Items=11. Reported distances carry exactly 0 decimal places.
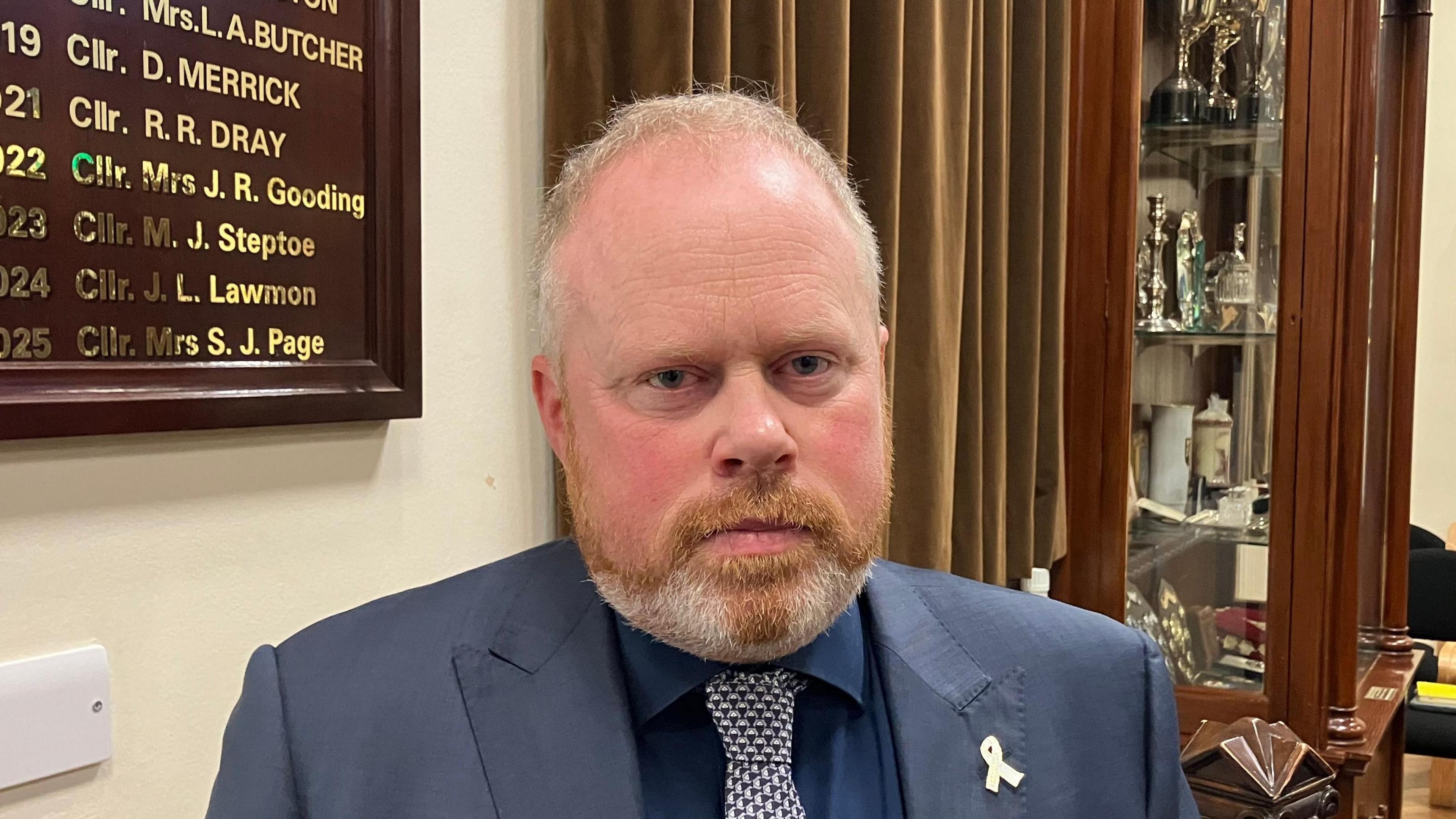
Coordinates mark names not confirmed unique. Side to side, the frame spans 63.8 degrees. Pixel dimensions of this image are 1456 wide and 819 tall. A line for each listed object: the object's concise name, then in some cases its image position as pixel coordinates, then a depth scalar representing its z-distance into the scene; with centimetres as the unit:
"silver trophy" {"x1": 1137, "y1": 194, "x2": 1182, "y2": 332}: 241
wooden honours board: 97
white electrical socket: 99
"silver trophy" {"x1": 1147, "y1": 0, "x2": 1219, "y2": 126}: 239
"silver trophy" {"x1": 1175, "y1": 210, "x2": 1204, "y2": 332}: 244
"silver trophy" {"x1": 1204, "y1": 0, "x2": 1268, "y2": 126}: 238
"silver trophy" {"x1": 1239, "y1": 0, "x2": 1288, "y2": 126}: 227
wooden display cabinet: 222
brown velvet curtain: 142
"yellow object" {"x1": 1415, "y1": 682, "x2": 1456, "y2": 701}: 341
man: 95
